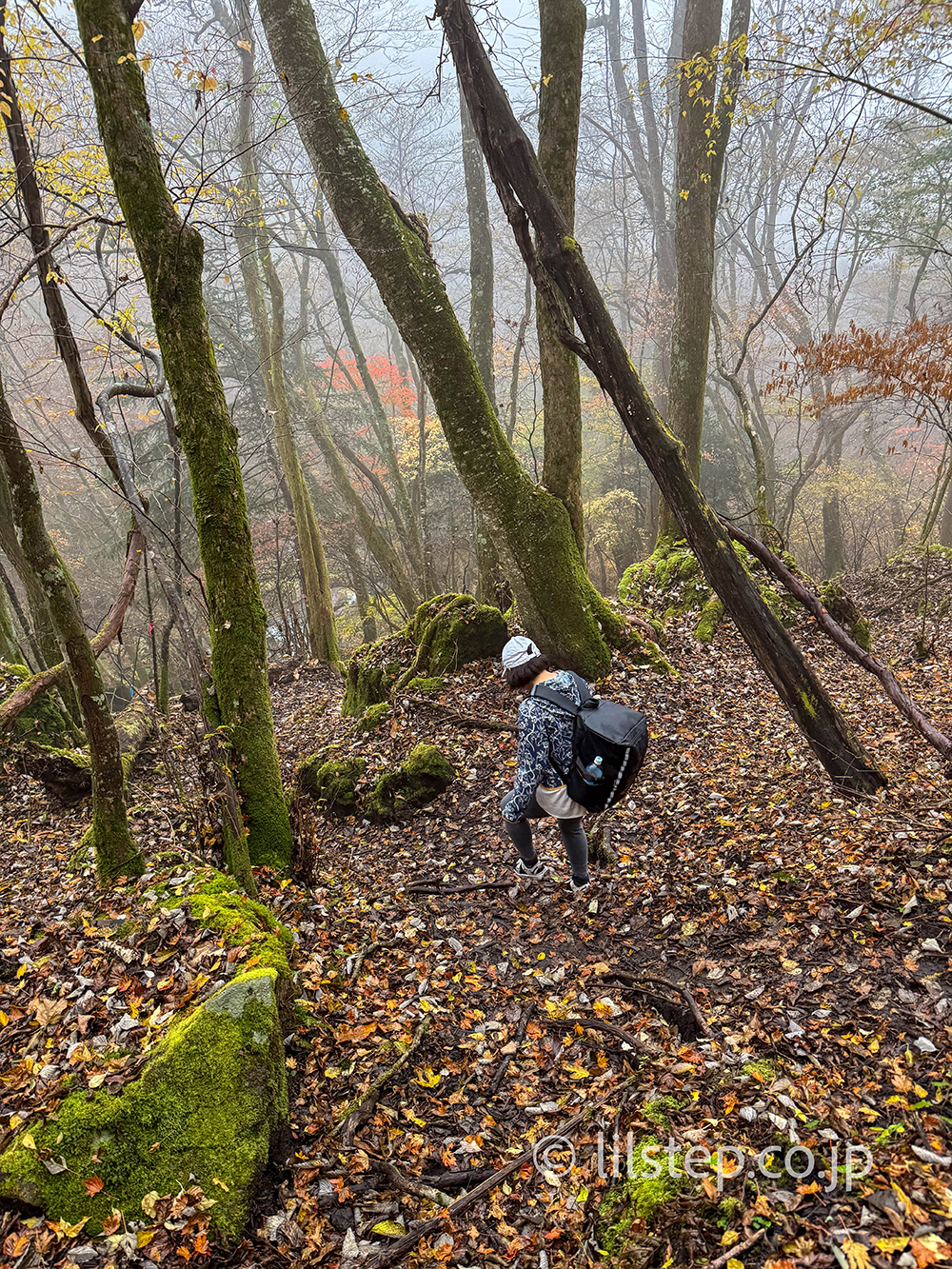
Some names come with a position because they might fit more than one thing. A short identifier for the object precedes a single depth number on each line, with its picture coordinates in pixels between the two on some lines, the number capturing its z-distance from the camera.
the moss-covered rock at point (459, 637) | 8.11
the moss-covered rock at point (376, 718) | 7.76
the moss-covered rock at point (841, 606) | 8.98
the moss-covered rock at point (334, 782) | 6.58
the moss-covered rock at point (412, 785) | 6.32
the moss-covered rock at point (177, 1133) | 2.57
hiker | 4.18
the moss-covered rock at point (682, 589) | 9.31
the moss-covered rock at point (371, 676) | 8.55
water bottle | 4.12
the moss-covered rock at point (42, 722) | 7.62
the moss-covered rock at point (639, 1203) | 2.41
